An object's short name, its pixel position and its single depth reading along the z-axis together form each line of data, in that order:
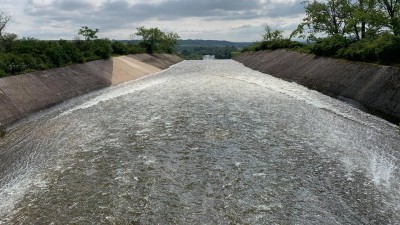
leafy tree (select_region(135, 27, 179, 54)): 113.02
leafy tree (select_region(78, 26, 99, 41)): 78.12
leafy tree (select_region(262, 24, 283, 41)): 122.69
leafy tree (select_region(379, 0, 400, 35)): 41.06
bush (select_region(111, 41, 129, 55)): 80.50
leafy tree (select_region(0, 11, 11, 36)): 53.87
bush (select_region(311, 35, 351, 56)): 43.72
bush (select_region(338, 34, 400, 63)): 30.00
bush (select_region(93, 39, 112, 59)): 59.82
